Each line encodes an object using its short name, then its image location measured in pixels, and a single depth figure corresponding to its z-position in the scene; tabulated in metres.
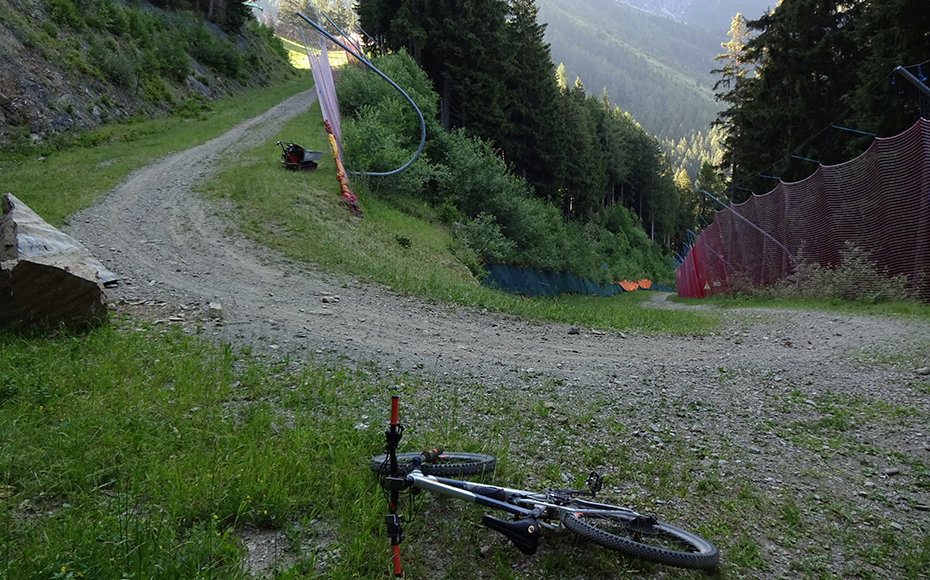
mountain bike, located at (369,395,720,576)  2.60
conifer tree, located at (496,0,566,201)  37.16
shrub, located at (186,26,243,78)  35.50
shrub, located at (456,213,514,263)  19.59
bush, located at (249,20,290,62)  51.44
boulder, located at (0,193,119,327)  5.20
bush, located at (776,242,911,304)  11.07
